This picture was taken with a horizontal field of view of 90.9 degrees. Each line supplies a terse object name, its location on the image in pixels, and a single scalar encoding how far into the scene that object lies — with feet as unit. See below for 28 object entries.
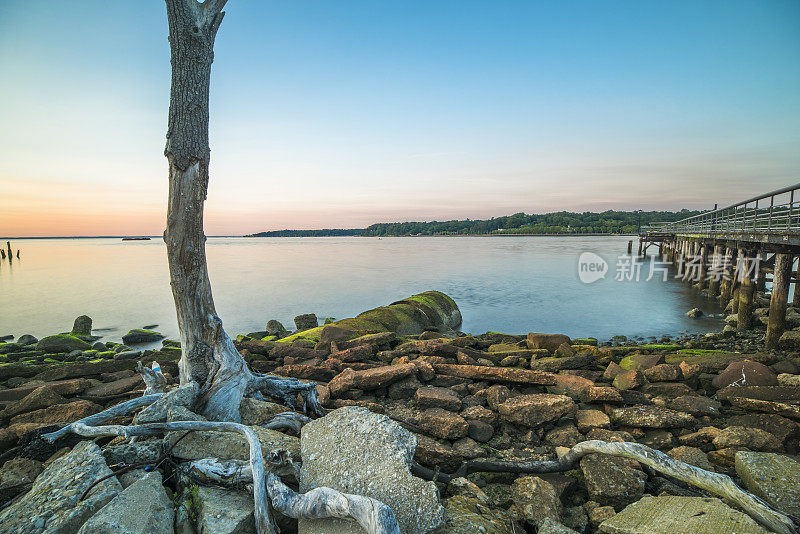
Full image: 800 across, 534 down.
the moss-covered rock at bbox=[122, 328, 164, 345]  46.78
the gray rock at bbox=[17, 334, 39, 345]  44.94
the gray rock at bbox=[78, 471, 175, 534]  7.48
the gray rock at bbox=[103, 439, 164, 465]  10.04
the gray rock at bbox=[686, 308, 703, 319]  59.16
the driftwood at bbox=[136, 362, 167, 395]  14.06
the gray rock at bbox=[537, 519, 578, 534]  8.30
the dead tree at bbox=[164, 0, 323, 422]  12.78
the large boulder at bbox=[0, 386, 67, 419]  15.39
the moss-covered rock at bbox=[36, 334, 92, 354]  38.55
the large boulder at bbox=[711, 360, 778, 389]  18.61
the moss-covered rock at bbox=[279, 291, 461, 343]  35.76
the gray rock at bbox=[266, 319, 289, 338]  46.23
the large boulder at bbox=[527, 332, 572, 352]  28.71
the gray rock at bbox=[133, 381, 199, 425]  11.45
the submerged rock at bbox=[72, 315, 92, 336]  50.14
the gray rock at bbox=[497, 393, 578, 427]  14.43
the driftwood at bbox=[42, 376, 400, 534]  7.68
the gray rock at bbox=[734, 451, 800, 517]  9.54
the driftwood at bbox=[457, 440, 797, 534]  8.19
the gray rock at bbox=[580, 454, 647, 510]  10.21
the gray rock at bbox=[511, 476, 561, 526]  9.50
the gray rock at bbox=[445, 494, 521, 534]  8.55
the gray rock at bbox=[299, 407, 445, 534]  8.40
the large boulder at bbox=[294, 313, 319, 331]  47.86
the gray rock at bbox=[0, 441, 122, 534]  8.01
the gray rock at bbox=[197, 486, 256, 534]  8.04
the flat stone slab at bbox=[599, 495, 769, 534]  8.11
